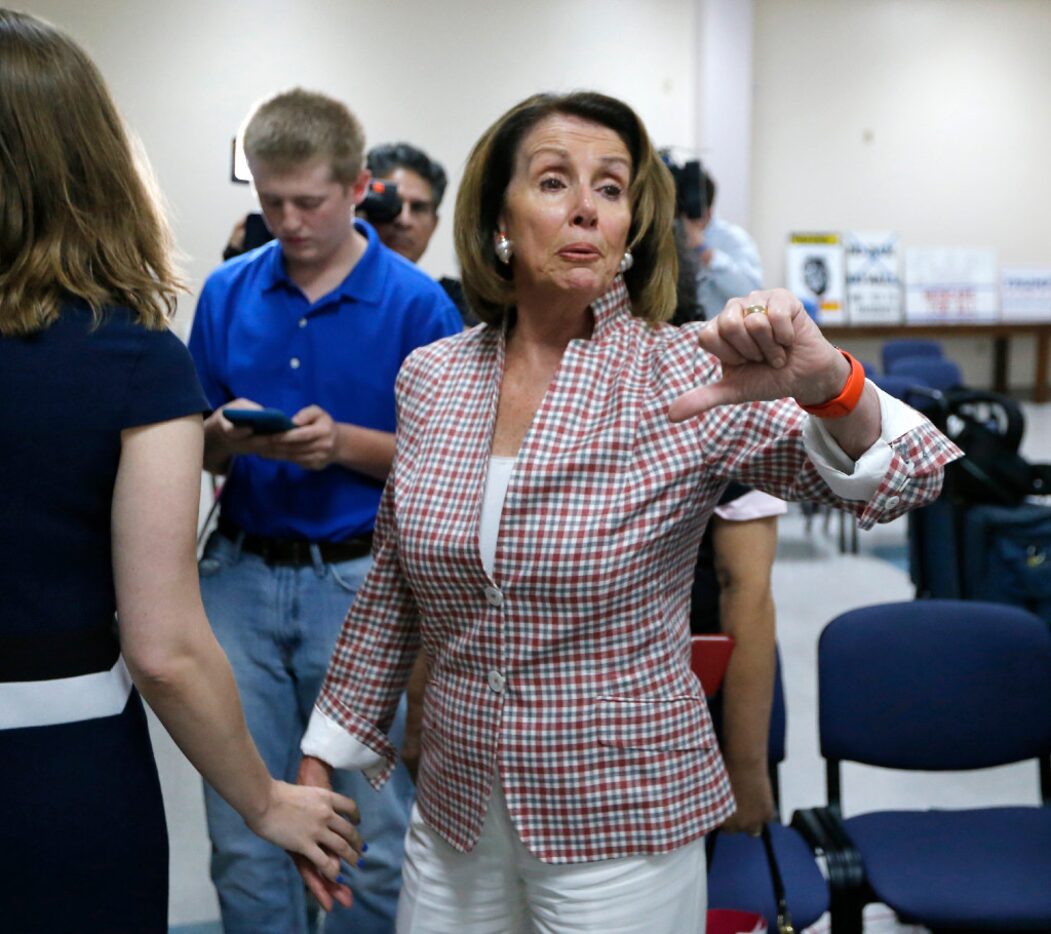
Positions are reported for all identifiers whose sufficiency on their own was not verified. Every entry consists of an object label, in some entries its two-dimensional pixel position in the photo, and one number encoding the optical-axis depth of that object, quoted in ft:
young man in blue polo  6.98
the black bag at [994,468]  13.17
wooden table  32.81
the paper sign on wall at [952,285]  34.55
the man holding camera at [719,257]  9.61
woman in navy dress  3.68
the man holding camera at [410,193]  10.57
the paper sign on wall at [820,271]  33.65
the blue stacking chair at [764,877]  6.69
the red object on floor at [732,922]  5.92
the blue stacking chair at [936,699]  7.83
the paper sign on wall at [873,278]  33.96
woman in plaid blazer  4.45
